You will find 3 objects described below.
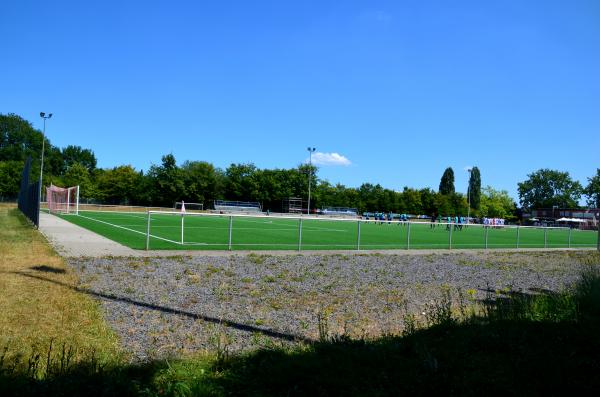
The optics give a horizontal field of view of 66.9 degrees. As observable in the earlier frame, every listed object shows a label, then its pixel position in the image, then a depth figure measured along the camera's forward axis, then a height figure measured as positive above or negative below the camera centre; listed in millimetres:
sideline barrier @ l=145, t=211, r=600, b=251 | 19359 -1863
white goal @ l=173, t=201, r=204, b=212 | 75938 -1823
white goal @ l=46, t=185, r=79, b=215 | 45281 -1302
